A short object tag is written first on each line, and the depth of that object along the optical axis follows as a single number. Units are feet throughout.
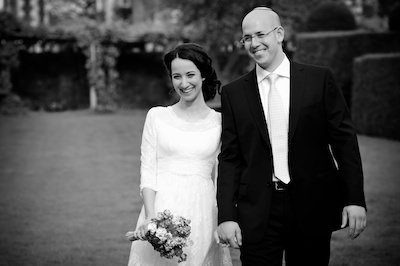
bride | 11.91
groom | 10.20
